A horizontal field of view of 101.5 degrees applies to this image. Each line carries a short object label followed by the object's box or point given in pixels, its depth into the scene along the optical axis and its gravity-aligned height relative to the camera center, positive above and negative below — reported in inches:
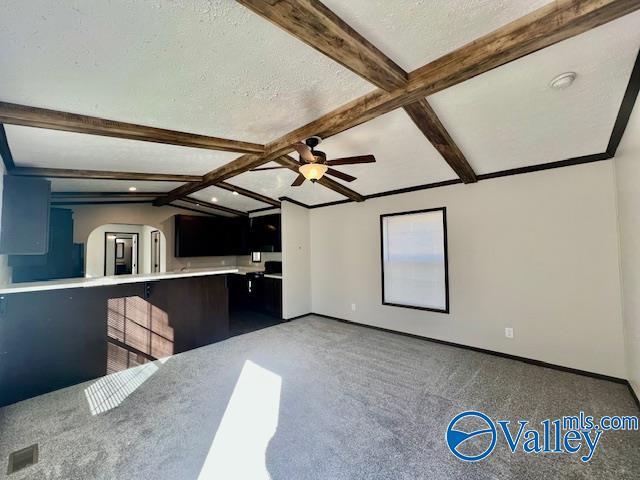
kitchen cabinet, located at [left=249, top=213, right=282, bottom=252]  234.5 +14.2
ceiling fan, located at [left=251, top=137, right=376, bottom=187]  102.0 +34.6
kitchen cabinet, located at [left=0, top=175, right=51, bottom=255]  107.7 +16.6
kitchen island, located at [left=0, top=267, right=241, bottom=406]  104.6 -35.1
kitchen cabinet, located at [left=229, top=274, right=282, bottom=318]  218.7 -41.4
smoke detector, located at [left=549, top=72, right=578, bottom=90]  73.7 +46.5
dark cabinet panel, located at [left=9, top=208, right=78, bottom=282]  157.6 -0.8
